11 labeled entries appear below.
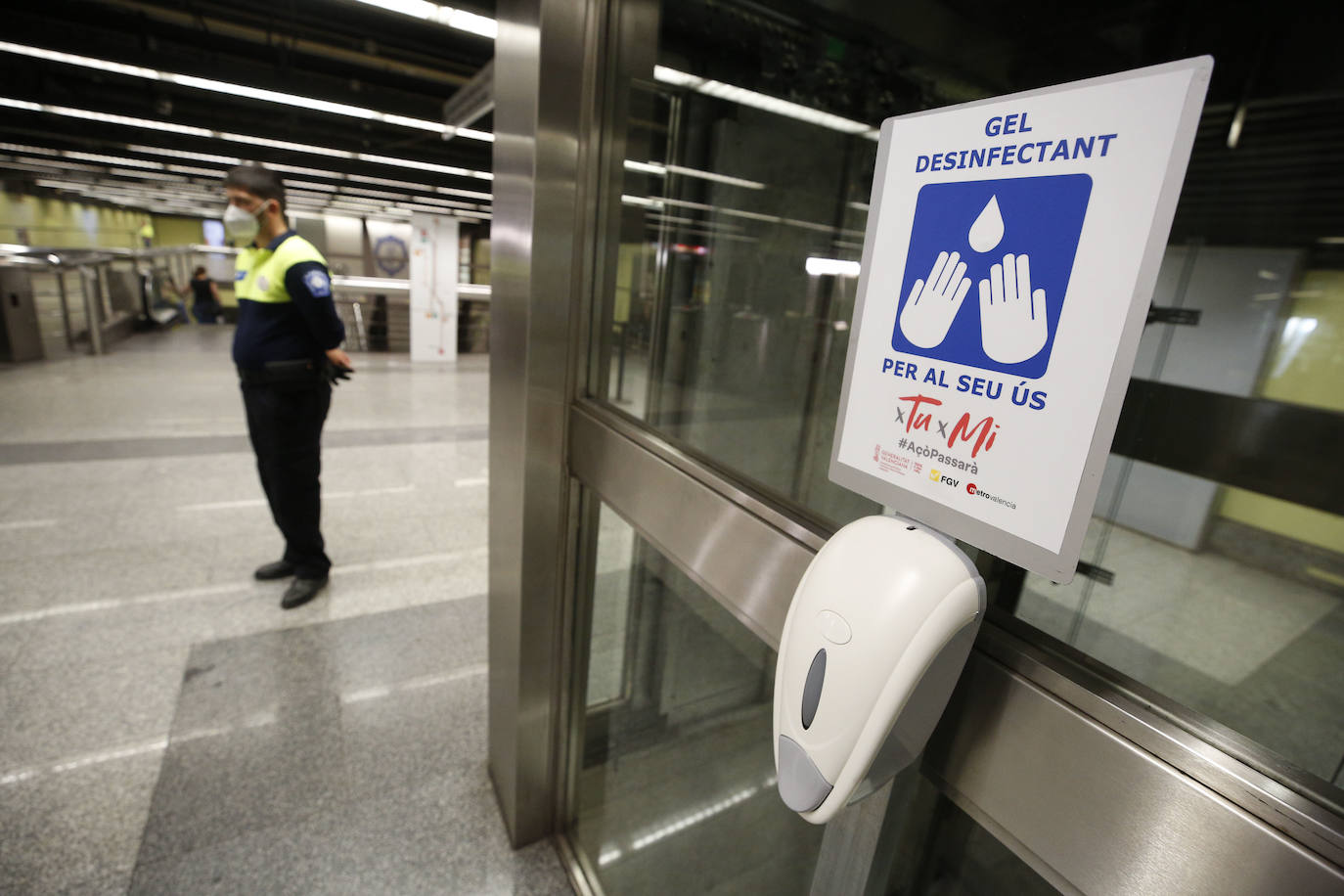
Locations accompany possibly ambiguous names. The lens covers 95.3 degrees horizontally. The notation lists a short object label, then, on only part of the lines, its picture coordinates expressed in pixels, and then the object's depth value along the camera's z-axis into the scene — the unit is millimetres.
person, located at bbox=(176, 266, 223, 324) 11375
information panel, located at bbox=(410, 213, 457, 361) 7754
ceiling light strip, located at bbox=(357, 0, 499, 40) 3518
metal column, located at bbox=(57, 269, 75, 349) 7051
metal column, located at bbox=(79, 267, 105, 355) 6746
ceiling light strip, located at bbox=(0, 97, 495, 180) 7074
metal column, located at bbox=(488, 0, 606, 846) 1181
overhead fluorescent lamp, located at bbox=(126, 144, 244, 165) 9336
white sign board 353
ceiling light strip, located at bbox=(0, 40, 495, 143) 5293
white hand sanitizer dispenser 437
